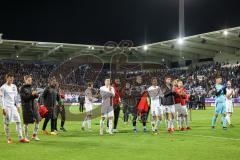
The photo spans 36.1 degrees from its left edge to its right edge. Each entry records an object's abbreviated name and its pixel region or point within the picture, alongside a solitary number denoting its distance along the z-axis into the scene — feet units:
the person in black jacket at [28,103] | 40.04
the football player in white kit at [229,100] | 63.42
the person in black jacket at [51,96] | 48.71
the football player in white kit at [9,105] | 38.78
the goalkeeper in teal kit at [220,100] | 53.88
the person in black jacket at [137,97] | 51.25
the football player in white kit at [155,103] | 48.32
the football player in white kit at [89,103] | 55.57
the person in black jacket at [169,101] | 50.55
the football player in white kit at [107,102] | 48.62
